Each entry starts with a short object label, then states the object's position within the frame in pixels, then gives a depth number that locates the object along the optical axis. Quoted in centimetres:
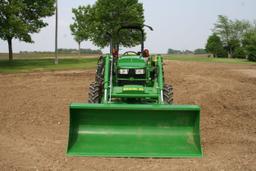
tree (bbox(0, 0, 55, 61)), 2628
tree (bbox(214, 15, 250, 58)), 7650
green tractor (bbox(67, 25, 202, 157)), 593
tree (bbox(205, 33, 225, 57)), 7337
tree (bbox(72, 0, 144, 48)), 3938
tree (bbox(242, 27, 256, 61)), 5281
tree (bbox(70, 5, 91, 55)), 4272
